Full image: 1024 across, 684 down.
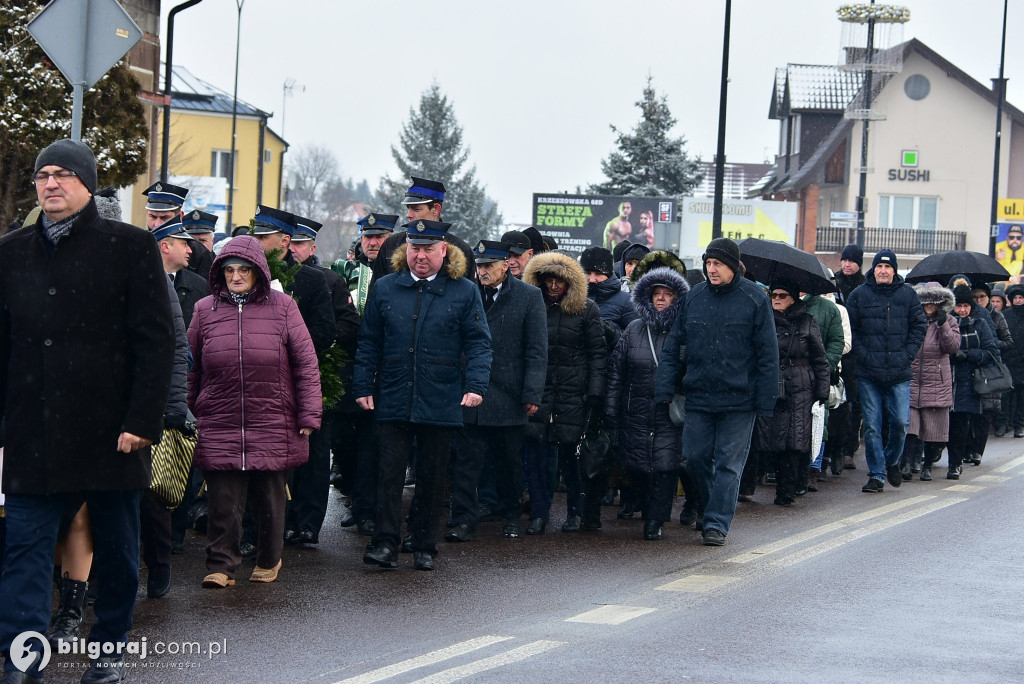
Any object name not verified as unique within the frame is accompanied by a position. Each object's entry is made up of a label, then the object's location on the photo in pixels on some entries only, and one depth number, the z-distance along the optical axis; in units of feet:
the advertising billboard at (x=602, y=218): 181.06
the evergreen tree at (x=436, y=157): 268.82
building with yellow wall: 268.82
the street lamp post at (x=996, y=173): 141.74
